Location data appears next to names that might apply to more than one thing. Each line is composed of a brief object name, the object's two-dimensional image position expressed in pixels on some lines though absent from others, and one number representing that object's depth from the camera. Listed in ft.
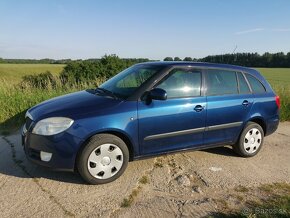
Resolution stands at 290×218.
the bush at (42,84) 28.77
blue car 12.39
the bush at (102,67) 90.38
